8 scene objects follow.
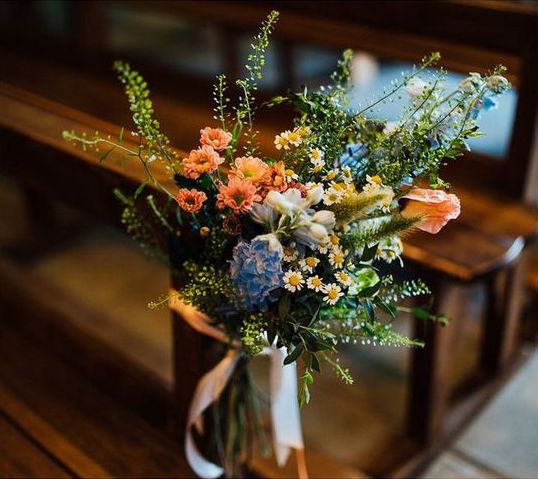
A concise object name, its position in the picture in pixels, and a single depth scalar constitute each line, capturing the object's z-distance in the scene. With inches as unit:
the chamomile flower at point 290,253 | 41.6
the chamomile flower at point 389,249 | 45.8
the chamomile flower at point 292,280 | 41.4
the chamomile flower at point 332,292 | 41.7
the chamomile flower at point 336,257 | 41.8
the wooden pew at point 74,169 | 62.5
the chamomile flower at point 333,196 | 41.0
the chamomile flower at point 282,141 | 41.9
